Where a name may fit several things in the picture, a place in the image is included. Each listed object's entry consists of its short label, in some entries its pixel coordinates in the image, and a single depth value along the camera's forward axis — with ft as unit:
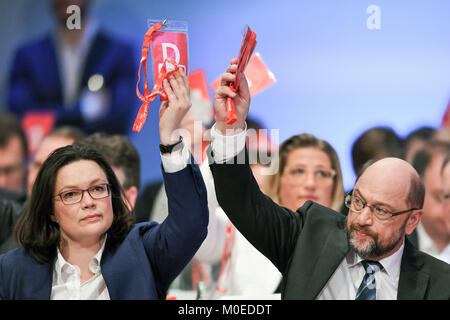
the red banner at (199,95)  25.99
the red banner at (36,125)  36.60
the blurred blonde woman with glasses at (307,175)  23.58
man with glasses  15.64
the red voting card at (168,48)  16.47
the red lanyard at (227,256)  23.35
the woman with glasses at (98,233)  15.46
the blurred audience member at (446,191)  25.81
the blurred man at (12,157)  34.24
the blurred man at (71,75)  36.35
